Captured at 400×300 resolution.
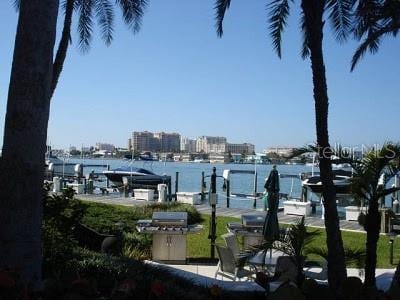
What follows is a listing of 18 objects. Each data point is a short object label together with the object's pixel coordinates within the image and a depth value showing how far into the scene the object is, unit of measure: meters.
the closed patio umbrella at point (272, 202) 11.58
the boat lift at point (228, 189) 30.23
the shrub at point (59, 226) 6.83
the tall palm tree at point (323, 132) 5.58
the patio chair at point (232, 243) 10.59
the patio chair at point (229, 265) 9.46
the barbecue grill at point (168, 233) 11.40
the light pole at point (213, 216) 12.31
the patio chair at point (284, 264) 8.09
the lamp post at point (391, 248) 11.84
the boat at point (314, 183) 31.55
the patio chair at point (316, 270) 9.01
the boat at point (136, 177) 41.47
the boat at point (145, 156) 78.01
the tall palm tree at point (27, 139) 4.48
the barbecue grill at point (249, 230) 12.16
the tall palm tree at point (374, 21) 11.16
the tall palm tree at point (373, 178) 6.40
